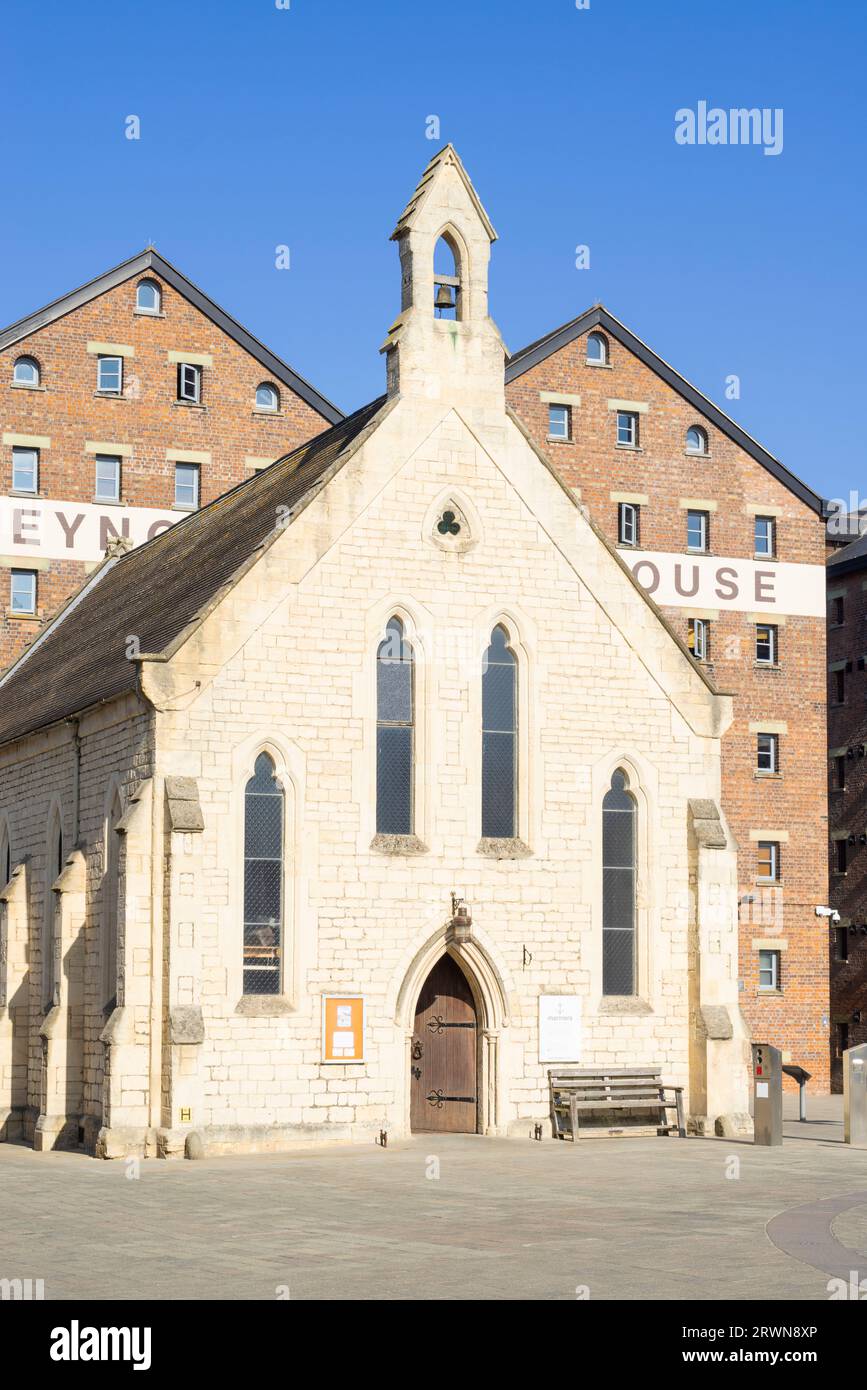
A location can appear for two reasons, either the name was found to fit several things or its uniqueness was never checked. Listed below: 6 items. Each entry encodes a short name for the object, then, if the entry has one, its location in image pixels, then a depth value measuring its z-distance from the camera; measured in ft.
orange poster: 86.02
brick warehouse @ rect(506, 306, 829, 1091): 156.35
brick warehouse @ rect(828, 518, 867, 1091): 190.49
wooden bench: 89.30
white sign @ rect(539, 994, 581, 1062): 90.89
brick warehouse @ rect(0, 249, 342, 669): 143.74
